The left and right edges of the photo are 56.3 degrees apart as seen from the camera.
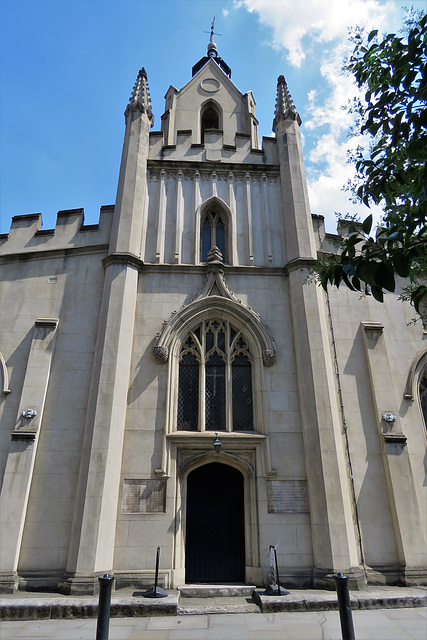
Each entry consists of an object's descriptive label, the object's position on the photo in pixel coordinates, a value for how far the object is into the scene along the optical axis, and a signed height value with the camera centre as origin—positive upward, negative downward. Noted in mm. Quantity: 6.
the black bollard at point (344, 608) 5536 -1032
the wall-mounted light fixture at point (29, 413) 10750 +2711
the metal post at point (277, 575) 8656 -952
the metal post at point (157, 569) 8469 -829
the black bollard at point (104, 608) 5610 -1044
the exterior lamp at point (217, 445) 10352 +1871
